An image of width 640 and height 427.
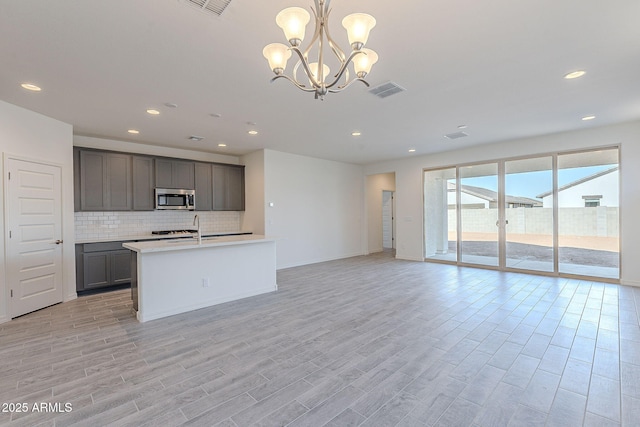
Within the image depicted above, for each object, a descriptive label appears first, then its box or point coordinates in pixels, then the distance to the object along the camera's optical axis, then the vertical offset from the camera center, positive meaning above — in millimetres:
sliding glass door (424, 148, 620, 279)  5293 -41
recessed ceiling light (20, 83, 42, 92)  3135 +1444
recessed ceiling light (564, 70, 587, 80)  3039 +1478
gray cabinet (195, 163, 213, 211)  6336 +601
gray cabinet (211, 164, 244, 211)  6633 +630
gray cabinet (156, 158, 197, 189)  5801 +851
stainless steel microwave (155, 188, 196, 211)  5766 +325
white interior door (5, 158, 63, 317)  3676 -276
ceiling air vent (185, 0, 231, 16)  1962 +1466
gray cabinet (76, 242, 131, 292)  4668 -865
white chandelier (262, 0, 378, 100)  1783 +1166
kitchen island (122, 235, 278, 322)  3576 -840
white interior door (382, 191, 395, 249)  10016 -309
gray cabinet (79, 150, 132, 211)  4953 +612
